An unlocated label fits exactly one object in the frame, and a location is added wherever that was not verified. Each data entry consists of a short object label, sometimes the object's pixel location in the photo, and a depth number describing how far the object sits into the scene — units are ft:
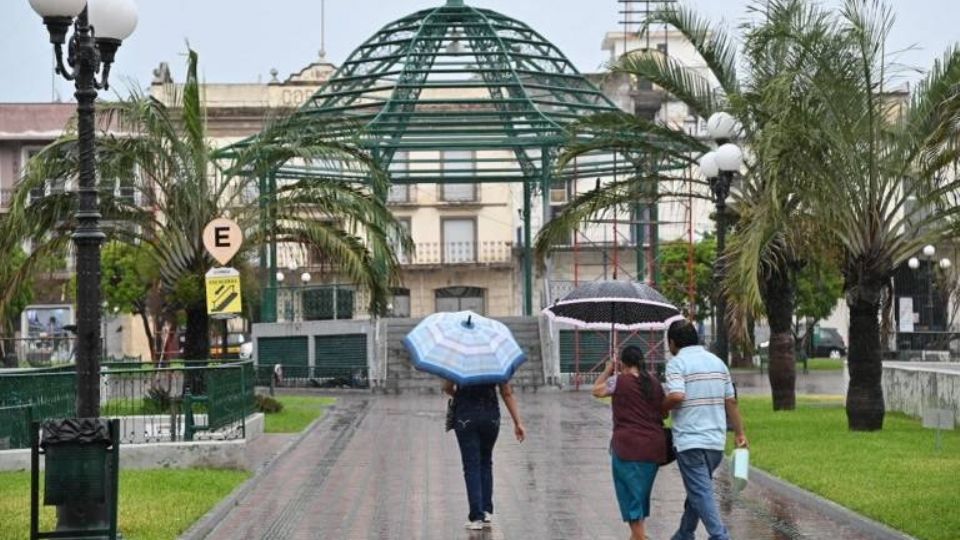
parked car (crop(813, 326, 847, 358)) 240.12
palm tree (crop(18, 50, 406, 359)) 89.04
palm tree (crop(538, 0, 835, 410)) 79.51
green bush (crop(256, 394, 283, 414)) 104.42
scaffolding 124.88
